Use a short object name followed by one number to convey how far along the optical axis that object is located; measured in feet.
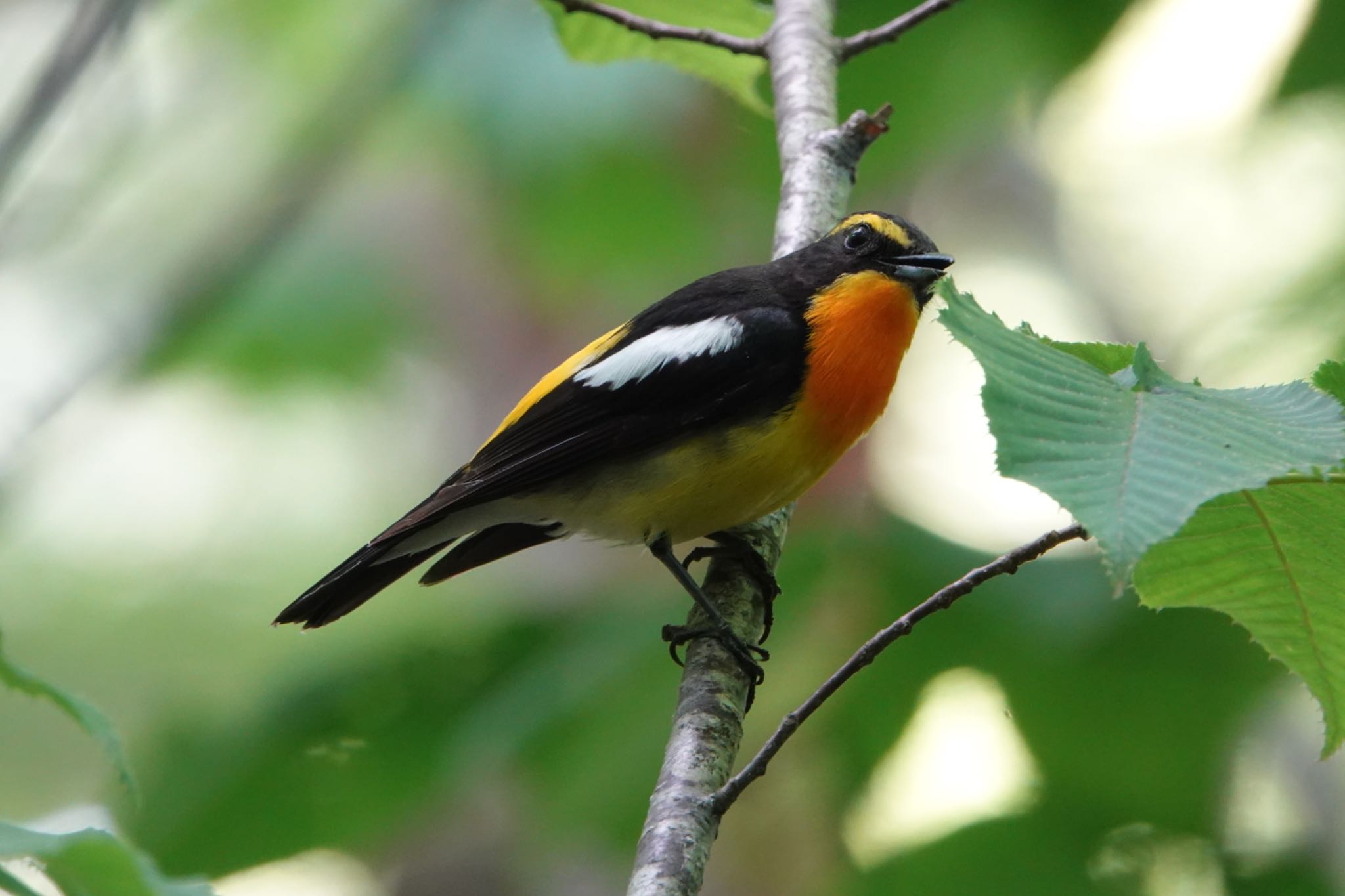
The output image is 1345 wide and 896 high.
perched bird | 23.59
